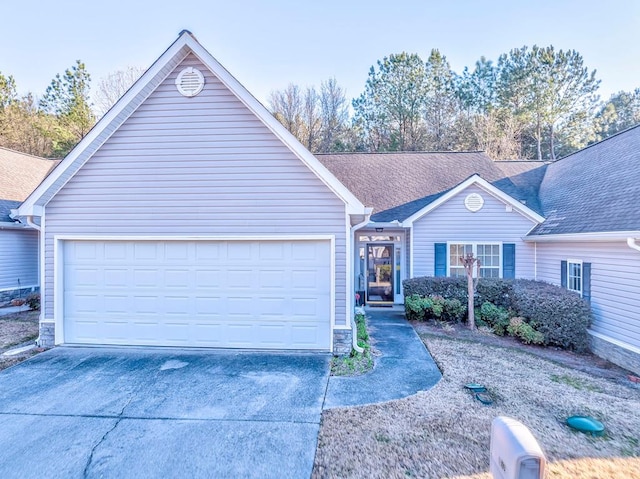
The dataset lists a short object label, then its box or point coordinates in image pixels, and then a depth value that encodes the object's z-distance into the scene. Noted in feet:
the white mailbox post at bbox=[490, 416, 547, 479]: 7.34
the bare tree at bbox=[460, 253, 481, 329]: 30.81
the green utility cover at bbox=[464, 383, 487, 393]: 17.69
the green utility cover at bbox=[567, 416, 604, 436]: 14.14
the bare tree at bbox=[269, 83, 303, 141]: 90.43
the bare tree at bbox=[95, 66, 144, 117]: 82.99
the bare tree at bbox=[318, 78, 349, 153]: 92.07
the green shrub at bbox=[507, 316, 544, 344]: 27.12
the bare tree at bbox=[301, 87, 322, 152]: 90.99
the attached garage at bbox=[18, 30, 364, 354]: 23.12
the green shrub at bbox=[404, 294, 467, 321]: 32.32
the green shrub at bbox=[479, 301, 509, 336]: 29.58
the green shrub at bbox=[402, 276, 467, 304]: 33.12
